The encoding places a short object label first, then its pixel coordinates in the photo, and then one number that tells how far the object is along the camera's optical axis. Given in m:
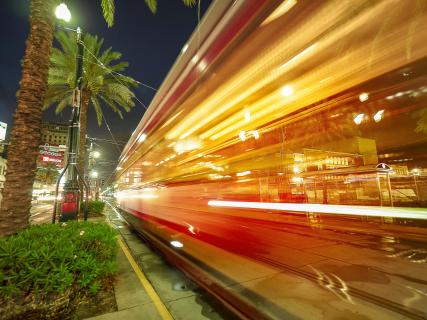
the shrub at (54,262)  3.05
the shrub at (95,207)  15.38
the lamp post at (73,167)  7.16
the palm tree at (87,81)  14.25
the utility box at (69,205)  7.18
